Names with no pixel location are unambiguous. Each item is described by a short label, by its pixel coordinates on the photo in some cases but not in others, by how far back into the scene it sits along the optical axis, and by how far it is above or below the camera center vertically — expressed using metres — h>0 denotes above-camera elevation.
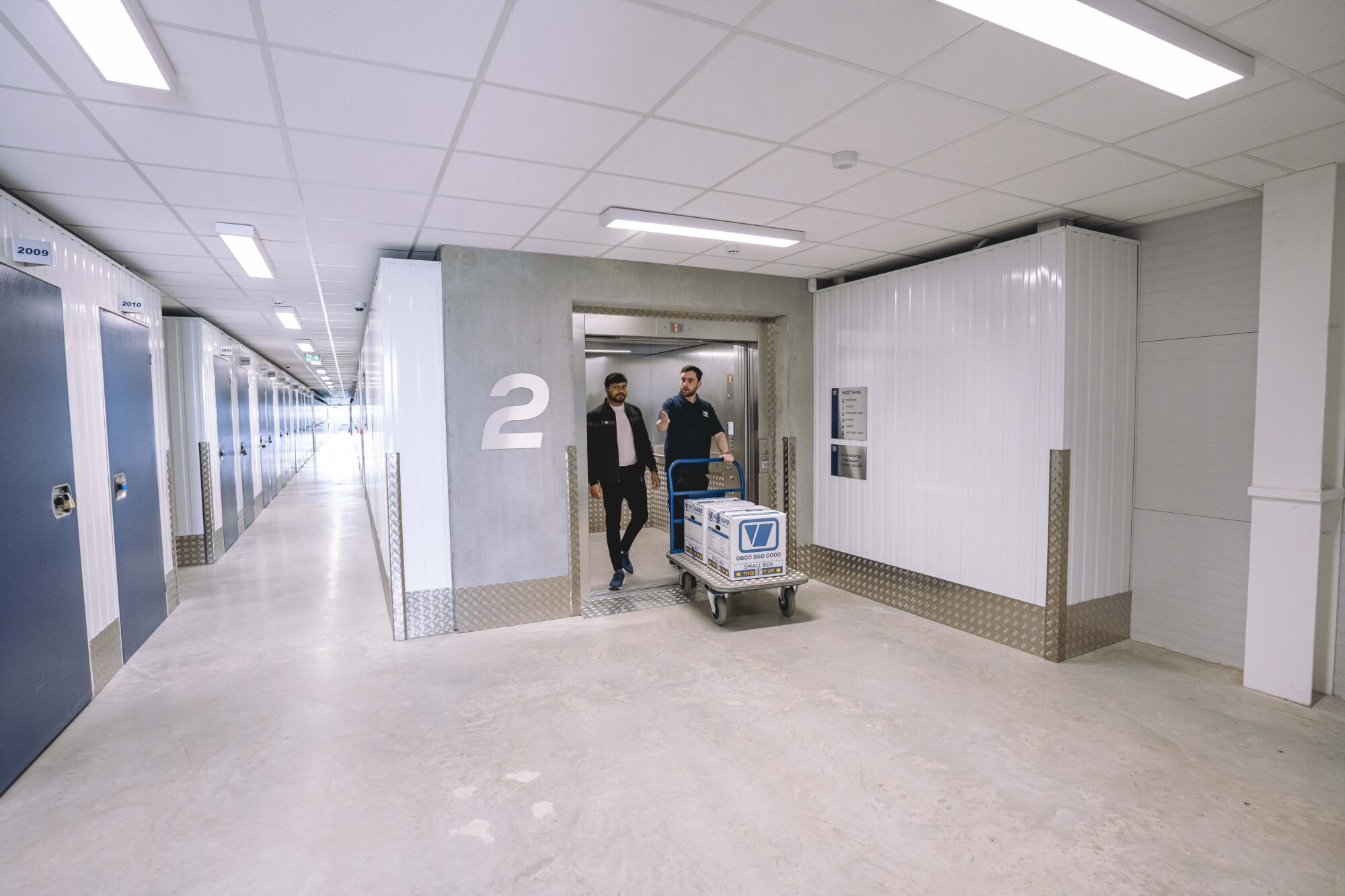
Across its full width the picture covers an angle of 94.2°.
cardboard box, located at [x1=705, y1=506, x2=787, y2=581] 4.99 -1.05
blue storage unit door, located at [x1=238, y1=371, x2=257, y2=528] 9.65 -0.41
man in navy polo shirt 6.12 -0.15
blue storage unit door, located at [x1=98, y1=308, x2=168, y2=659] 4.51 -0.45
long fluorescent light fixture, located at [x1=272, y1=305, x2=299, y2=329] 7.63 +1.32
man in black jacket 6.14 -0.48
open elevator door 5.82 +0.30
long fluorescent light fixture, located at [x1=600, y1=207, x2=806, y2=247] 4.07 +1.27
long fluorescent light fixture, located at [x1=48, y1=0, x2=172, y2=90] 1.94 +1.27
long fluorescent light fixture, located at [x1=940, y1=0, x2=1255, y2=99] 2.03 +1.28
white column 3.45 -0.19
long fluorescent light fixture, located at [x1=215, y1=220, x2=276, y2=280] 4.23 +1.27
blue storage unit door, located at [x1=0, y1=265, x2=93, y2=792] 3.03 -0.64
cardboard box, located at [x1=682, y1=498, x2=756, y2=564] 5.52 -0.97
